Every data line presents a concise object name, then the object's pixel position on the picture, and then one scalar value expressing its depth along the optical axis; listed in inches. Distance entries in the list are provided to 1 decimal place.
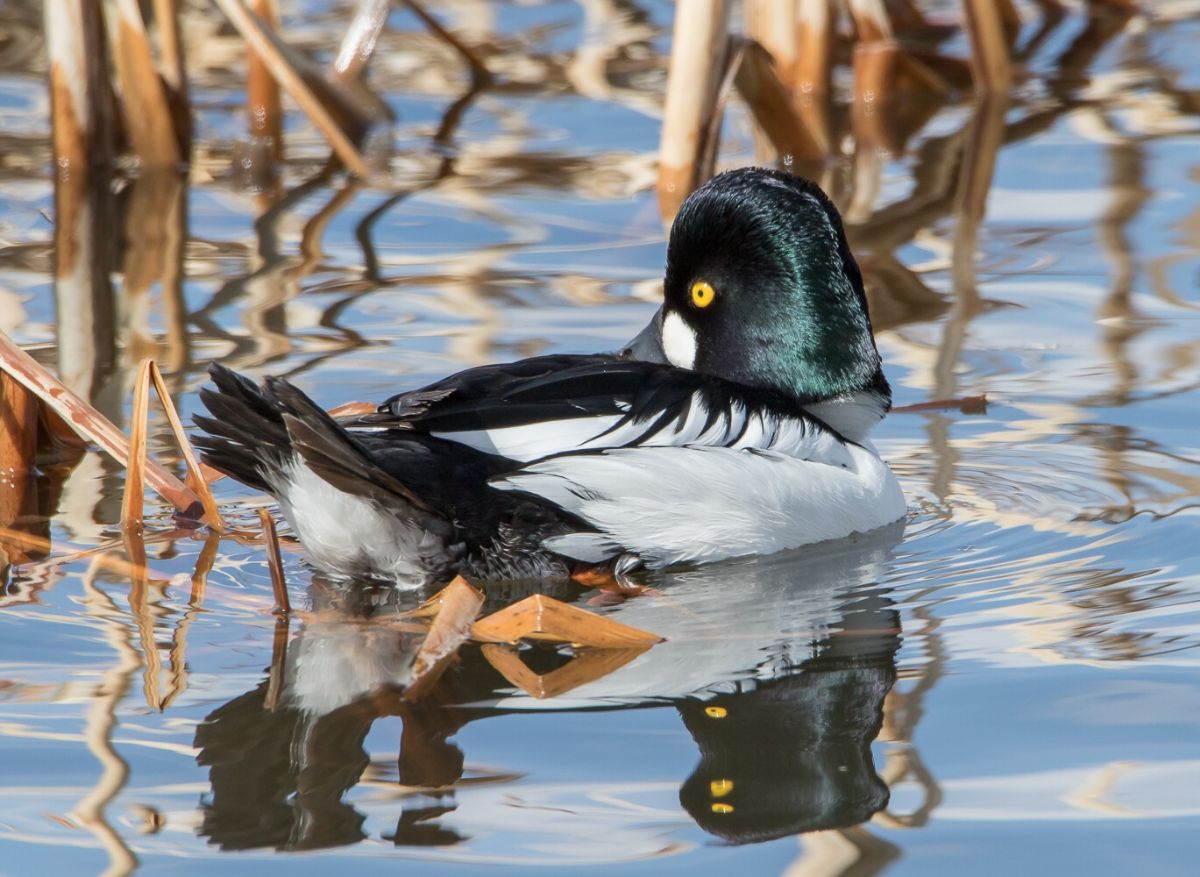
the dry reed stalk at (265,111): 665.0
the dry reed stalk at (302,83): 542.0
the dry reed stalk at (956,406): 430.3
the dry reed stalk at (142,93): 585.0
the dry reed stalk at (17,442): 377.1
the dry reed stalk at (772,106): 586.9
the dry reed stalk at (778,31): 655.8
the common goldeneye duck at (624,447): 315.6
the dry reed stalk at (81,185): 483.8
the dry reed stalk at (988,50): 666.8
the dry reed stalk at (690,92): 532.7
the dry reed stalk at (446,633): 287.3
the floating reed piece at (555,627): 297.3
